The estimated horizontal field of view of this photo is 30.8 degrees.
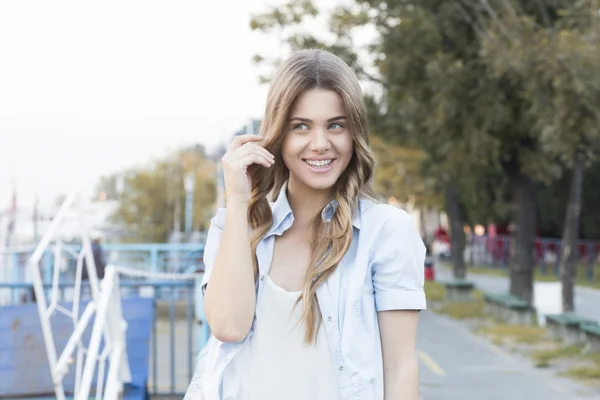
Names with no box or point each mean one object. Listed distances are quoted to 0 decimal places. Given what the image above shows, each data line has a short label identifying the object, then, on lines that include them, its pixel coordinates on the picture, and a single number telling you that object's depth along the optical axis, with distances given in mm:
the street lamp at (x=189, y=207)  42625
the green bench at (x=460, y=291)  21672
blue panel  6363
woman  2516
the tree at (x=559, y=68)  12492
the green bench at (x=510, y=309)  16281
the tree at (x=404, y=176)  30578
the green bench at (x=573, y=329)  12330
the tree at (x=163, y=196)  76625
